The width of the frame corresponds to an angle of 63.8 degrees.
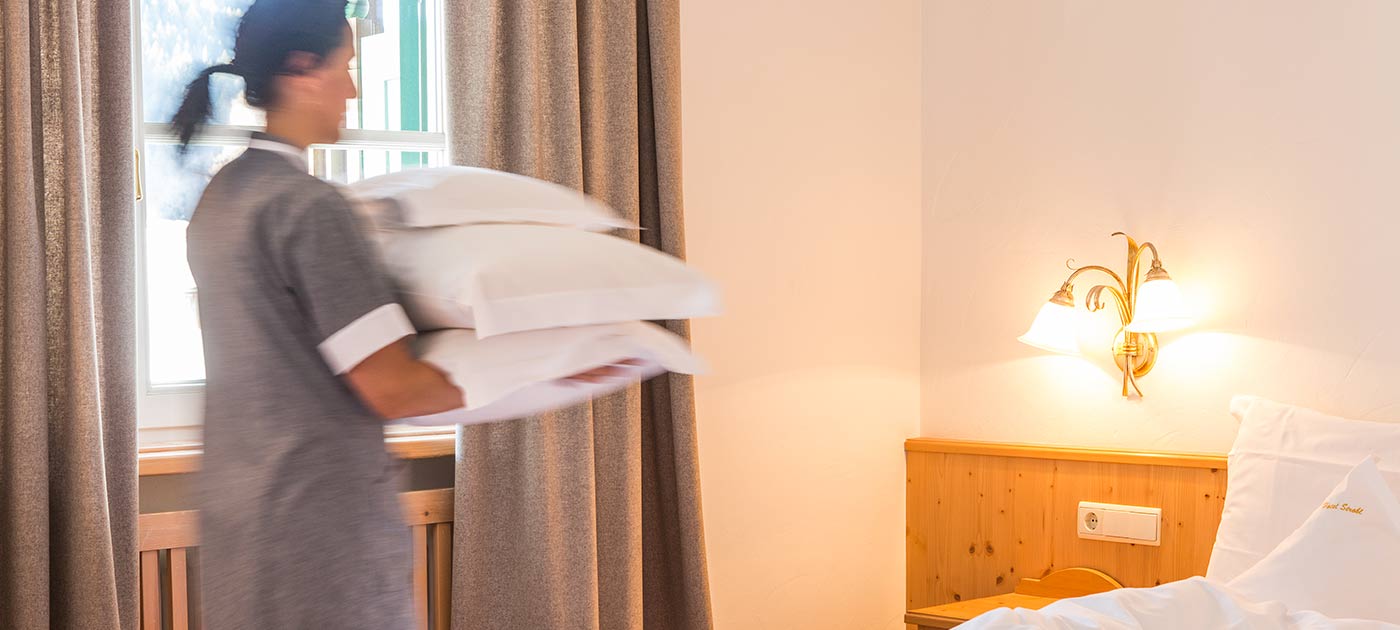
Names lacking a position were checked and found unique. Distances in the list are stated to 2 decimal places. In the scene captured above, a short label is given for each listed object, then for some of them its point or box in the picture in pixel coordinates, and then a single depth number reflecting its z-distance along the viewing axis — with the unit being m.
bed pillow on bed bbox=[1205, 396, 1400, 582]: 2.27
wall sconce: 2.75
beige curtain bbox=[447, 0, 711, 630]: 2.36
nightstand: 2.64
